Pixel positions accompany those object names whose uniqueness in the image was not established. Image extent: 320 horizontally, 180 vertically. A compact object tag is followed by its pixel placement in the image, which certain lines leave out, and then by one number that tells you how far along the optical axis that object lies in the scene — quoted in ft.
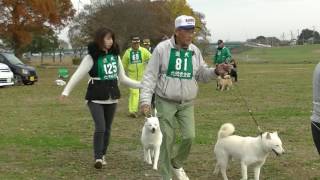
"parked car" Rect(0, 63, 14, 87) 79.71
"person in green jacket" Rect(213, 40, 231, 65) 66.01
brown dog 65.01
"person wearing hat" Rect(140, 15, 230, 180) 19.85
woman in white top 24.89
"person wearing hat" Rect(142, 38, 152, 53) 47.21
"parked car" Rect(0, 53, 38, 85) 86.99
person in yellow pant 42.01
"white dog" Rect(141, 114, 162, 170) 25.32
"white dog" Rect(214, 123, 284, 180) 20.62
